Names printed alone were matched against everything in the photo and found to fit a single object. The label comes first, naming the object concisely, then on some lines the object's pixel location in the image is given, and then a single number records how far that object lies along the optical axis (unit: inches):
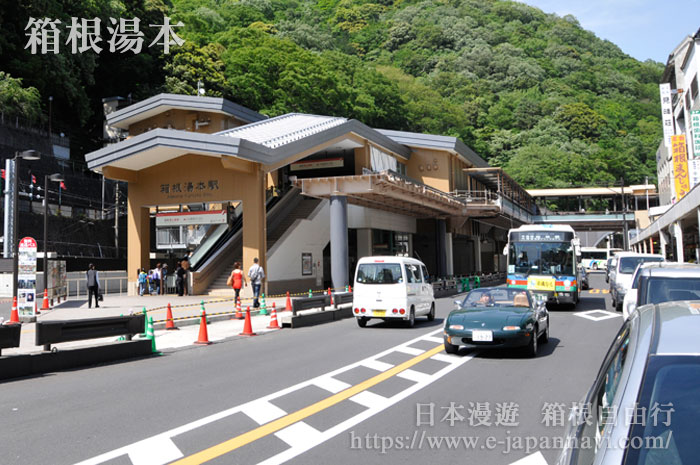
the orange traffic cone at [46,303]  948.0
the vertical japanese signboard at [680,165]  1865.2
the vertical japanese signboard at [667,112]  2105.1
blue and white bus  892.0
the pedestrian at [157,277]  1277.1
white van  687.1
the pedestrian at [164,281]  1279.5
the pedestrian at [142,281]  1278.3
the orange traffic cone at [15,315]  712.4
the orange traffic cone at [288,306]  878.2
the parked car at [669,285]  395.9
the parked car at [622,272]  853.8
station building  1195.9
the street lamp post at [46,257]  952.9
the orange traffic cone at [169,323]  690.9
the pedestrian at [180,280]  1189.7
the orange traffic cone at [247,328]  647.8
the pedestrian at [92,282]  940.0
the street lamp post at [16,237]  816.3
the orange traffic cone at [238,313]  825.6
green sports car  445.7
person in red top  890.1
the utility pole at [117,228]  1897.0
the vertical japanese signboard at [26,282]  767.7
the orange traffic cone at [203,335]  577.6
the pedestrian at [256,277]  956.6
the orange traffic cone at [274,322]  722.2
